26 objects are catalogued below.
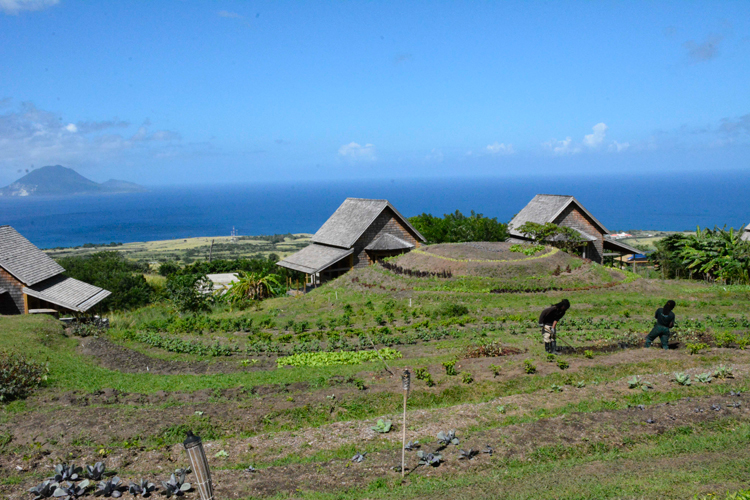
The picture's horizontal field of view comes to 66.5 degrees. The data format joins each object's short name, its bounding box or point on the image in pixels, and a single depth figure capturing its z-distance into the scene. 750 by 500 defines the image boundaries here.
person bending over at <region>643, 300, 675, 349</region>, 15.38
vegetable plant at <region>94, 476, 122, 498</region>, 8.75
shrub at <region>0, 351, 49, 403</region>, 14.47
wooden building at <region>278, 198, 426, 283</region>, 37.91
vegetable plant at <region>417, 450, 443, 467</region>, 9.46
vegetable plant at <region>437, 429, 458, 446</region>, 10.11
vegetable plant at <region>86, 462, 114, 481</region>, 9.30
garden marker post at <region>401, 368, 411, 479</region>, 9.07
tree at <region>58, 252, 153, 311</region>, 34.81
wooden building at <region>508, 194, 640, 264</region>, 39.19
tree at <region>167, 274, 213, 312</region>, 30.16
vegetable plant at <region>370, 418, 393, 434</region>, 11.12
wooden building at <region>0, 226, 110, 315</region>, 28.11
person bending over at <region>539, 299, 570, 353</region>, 15.31
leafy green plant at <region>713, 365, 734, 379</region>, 13.00
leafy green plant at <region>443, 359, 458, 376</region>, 14.49
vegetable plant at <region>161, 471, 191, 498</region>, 8.64
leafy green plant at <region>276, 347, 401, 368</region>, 17.28
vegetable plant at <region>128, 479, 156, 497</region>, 8.73
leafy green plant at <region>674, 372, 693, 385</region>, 12.62
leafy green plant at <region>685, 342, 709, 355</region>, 15.19
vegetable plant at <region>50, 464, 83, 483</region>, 9.18
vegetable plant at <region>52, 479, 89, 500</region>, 8.69
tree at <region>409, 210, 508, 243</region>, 44.12
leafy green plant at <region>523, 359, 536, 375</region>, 14.16
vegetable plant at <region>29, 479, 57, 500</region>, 8.73
